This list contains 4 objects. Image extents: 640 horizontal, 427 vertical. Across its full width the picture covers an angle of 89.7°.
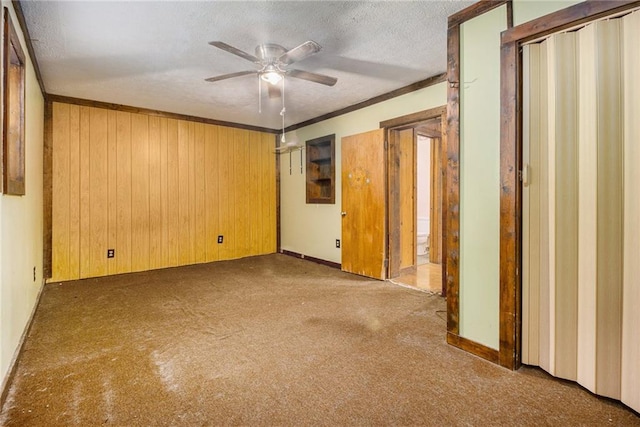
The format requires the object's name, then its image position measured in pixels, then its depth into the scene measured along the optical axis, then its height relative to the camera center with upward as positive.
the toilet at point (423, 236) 5.61 -0.46
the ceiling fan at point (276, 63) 2.25 +1.09
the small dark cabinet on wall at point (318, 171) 4.83 +0.62
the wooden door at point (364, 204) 3.82 +0.08
